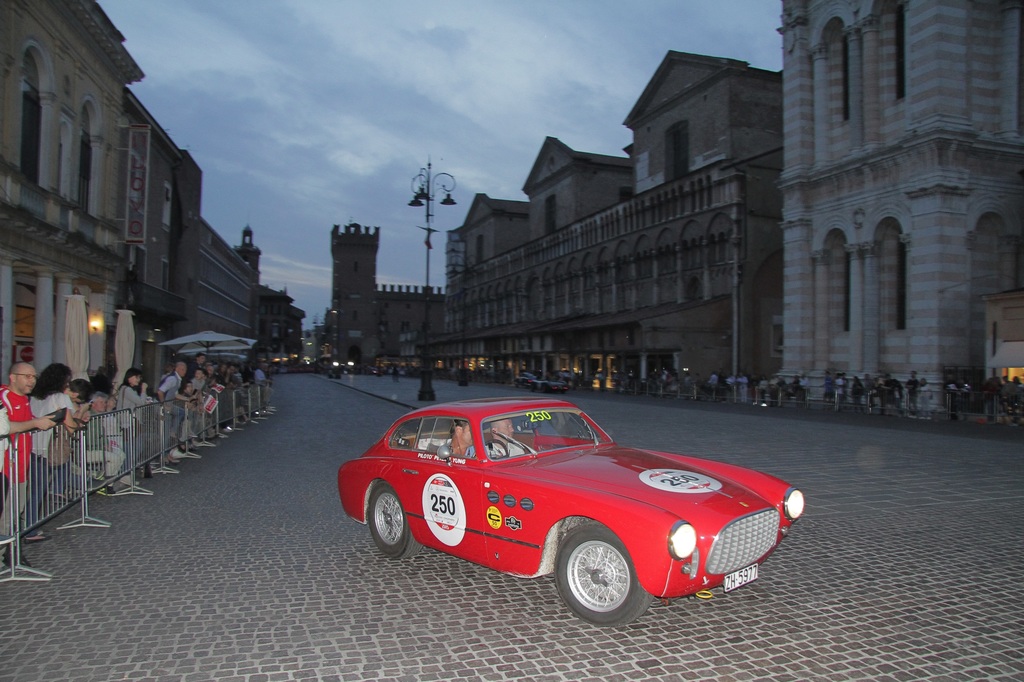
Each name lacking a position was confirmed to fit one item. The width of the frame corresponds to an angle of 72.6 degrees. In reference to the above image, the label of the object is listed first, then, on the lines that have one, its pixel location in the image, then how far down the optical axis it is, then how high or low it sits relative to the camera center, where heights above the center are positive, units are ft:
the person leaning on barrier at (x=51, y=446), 20.54 -2.81
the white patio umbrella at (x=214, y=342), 68.13 +1.60
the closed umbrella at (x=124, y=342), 49.67 +1.05
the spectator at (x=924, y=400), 77.56 -3.53
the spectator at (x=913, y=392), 78.63 -2.65
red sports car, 14.28 -3.29
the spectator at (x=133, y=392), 33.24 -1.74
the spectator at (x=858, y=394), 85.30 -3.22
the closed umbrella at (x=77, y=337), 46.01 +1.24
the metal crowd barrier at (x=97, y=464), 18.53 -4.18
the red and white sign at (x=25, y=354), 58.39 +0.08
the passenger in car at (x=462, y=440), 18.47 -2.09
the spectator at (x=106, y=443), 26.43 -3.45
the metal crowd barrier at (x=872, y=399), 70.74 -4.00
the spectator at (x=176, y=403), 38.68 -2.64
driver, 18.37 -2.13
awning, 72.01 +1.49
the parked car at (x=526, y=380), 147.13 -3.72
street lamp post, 86.02 +14.90
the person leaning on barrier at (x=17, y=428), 18.25 -1.91
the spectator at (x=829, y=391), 90.99 -3.10
